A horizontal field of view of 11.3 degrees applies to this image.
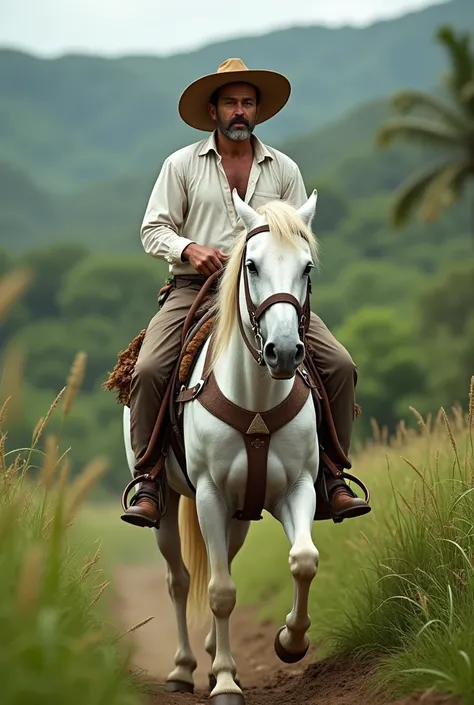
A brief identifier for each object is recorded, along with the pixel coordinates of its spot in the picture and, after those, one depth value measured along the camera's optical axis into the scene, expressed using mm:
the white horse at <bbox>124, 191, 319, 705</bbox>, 11719
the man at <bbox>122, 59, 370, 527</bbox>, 14133
